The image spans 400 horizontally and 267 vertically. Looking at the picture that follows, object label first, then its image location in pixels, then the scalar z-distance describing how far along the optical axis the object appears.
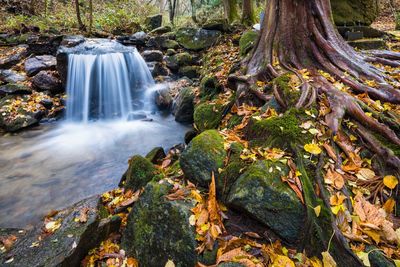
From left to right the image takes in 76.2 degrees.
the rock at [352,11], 6.71
